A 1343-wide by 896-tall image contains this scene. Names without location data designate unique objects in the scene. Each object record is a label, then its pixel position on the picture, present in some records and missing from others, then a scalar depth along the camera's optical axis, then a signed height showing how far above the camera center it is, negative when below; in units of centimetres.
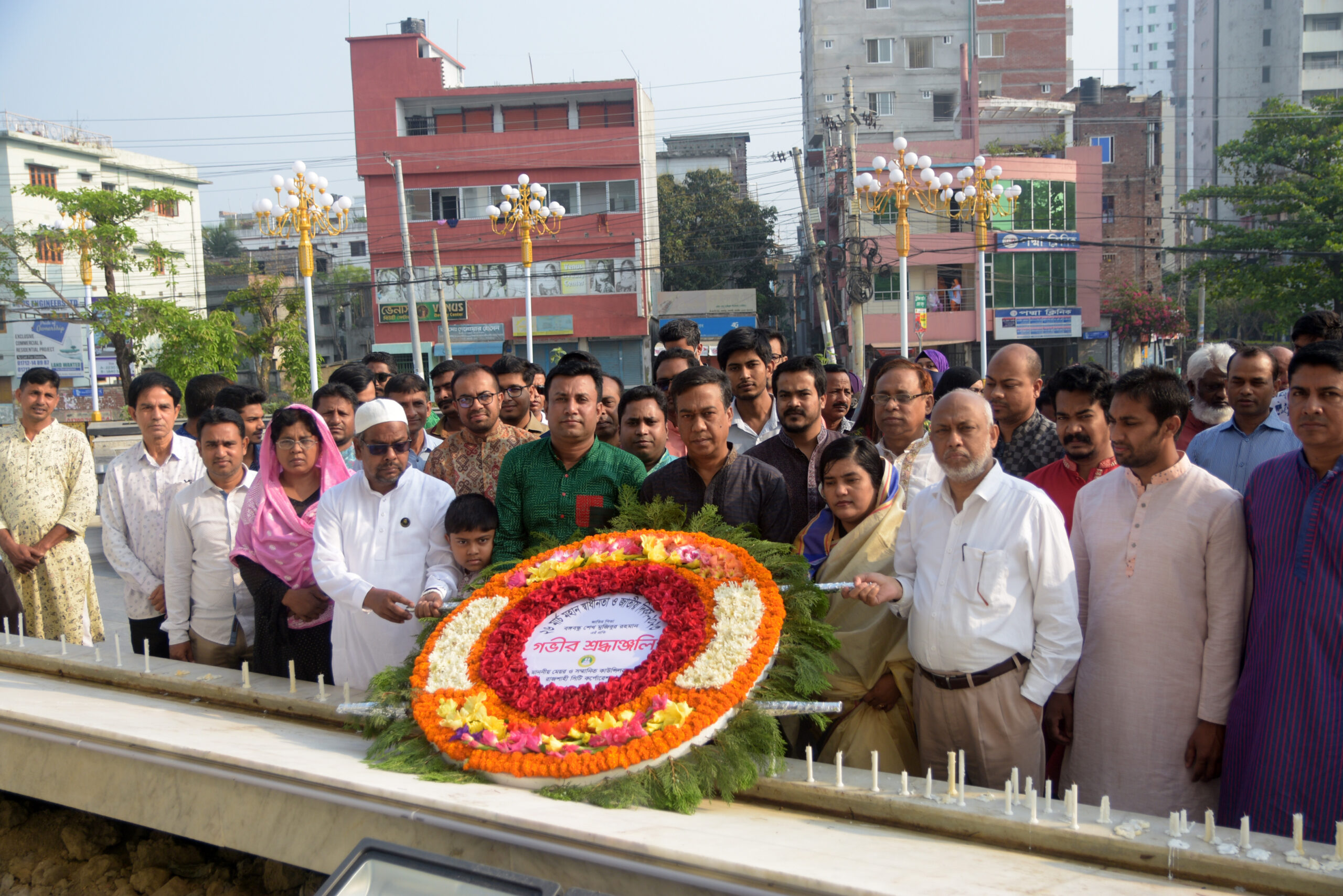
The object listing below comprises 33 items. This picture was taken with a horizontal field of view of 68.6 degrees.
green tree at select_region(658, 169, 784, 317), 4191 +433
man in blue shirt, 424 -45
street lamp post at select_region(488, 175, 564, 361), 1800 +271
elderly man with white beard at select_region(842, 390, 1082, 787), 300 -84
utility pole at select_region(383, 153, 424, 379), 2473 +200
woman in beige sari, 330 -100
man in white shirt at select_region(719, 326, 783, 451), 511 -24
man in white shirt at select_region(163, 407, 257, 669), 433 -85
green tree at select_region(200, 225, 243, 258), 5847 +695
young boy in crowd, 381 -69
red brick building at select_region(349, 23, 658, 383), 3278 +452
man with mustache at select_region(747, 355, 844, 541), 421 -43
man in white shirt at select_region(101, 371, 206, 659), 472 -68
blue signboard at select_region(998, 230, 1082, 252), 3212 +297
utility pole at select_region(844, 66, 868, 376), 1936 +248
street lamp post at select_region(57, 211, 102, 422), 2208 +230
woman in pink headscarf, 408 -77
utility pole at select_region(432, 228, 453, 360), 2864 +120
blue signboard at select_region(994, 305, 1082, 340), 3306 +32
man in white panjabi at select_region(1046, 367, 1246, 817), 306 -92
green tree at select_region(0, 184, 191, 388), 2494 +304
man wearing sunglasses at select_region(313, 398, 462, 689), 379 -71
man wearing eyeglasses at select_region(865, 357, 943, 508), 388 -34
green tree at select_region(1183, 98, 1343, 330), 2417 +269
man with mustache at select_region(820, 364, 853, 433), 529 -32
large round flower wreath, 283 -100
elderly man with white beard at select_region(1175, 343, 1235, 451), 509 -32
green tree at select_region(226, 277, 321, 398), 2683 +78
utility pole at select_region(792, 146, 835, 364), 2467 +244
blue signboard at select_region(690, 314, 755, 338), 3497 +68
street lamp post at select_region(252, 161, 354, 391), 1401 +221
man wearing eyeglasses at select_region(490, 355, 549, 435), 560 -24
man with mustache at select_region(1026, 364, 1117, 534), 385 -39
